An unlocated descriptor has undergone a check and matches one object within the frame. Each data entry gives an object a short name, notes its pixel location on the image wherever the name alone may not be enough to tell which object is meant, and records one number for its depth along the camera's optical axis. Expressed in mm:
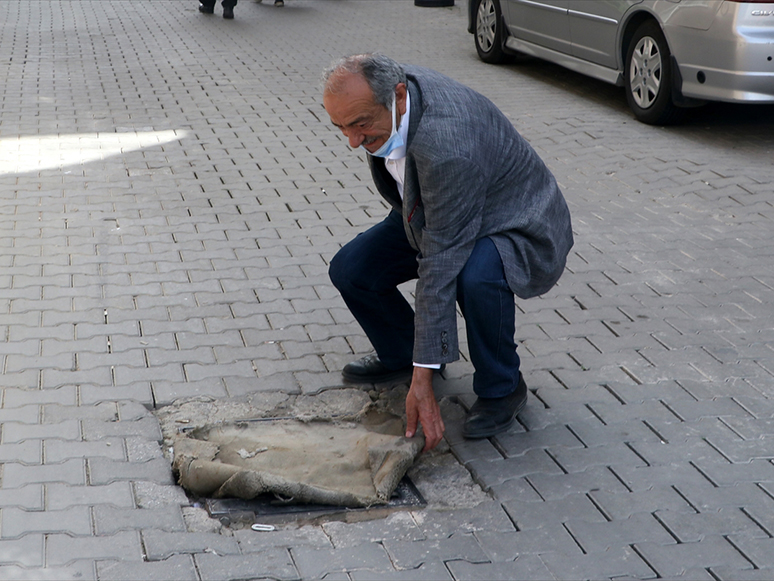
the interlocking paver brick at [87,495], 3039
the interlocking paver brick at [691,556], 2820
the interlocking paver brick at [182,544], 2826
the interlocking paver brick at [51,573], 2682
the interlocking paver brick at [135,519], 2928
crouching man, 2984
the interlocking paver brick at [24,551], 2744
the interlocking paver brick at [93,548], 2777
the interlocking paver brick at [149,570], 2707
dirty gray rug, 3086
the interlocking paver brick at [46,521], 2889
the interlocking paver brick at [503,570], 2768
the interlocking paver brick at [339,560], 2779
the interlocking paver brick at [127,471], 3195
